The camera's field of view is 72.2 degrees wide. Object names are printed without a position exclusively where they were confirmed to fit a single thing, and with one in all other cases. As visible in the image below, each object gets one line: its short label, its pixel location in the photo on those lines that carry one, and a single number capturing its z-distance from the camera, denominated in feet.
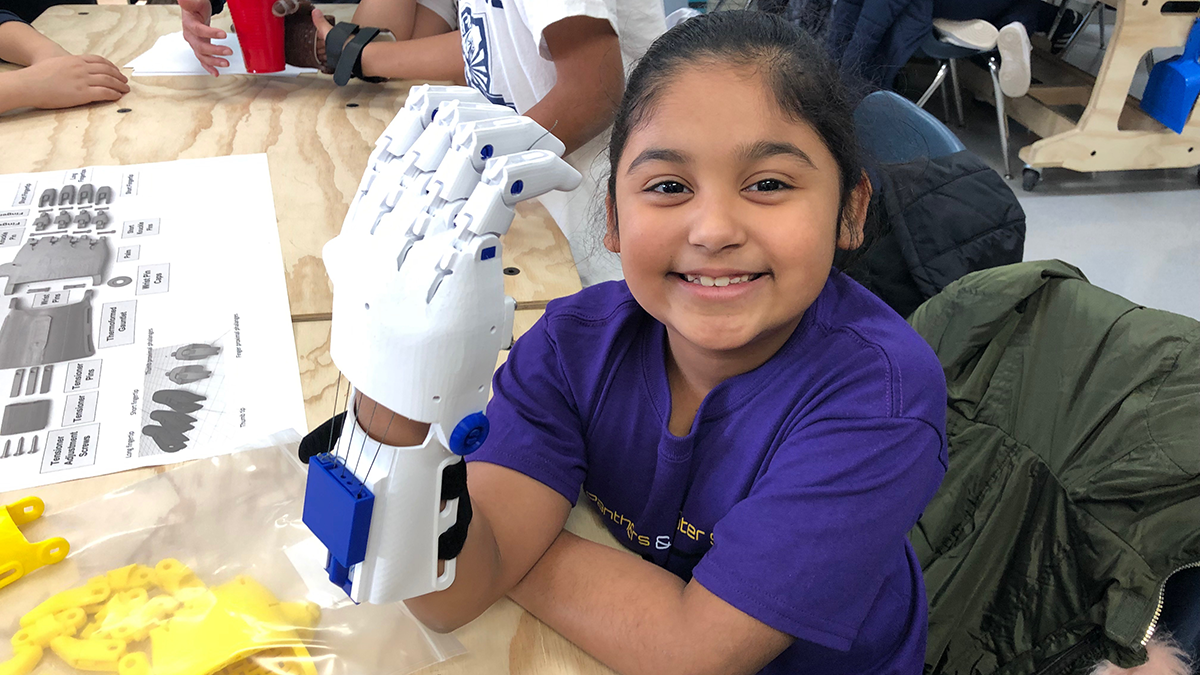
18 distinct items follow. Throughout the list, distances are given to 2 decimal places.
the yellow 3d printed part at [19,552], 1.92
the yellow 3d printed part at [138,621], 1.78
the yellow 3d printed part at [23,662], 1.72
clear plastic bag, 1.76
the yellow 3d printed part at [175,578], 1.89
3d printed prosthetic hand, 1.52
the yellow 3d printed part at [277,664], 1.73
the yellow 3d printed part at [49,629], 1.77
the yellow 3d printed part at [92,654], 1.73
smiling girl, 1.89
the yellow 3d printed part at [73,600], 1.82
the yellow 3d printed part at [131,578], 1.90
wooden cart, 8.57
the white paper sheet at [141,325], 2.38
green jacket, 2.24
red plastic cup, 4.50
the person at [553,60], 3.60
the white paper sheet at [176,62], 4.91
